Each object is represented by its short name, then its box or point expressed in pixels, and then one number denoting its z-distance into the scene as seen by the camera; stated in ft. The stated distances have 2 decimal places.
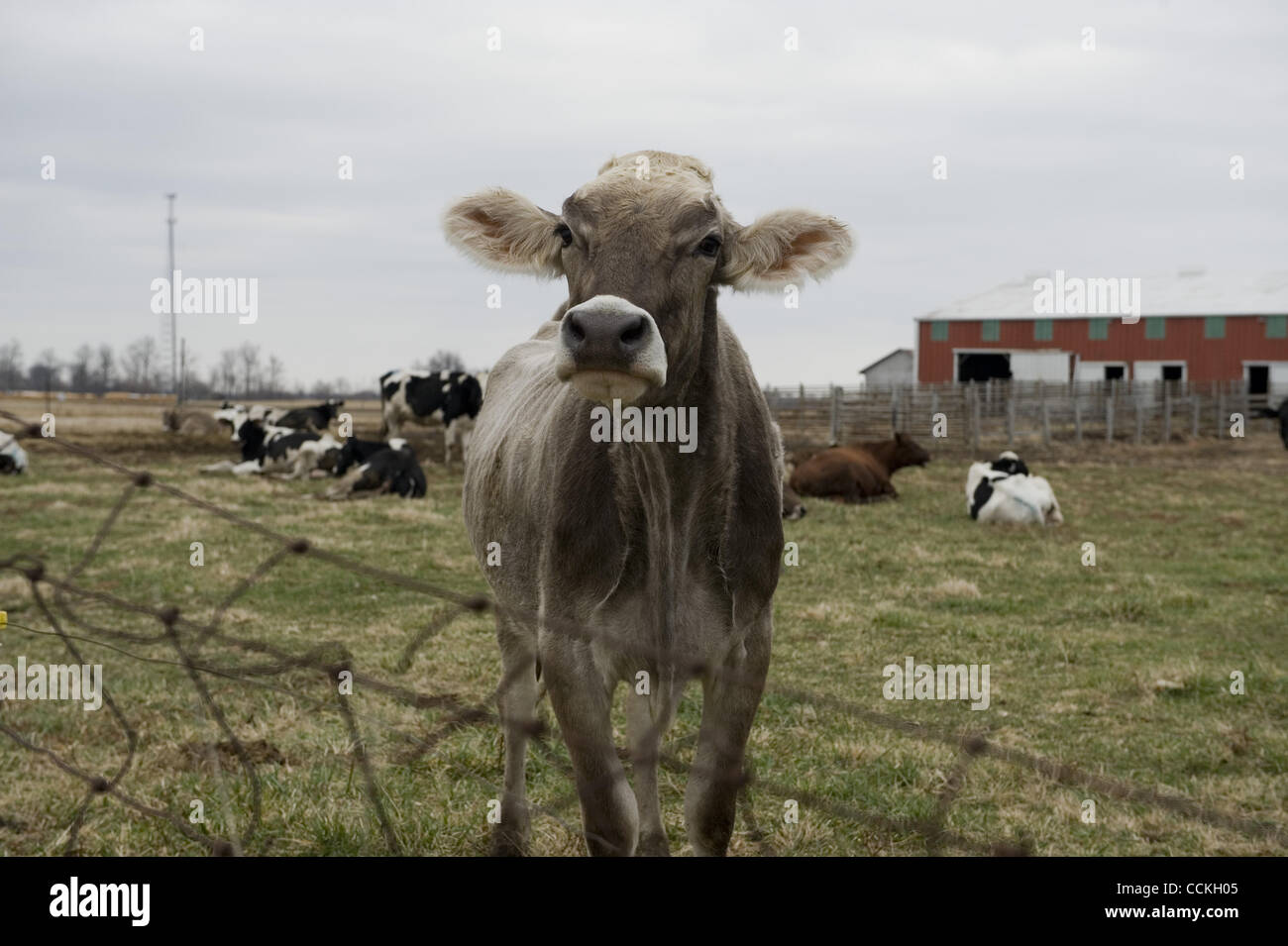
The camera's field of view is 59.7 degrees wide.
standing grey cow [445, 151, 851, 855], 11.18
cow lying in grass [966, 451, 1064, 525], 47.24
